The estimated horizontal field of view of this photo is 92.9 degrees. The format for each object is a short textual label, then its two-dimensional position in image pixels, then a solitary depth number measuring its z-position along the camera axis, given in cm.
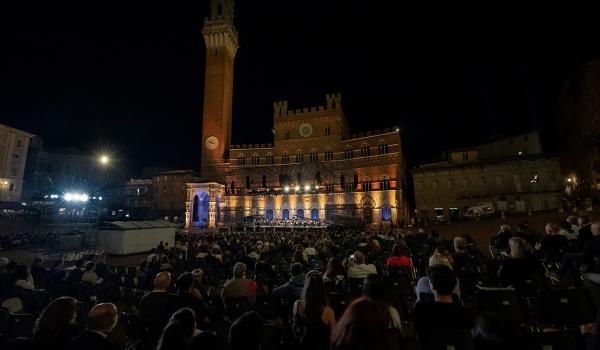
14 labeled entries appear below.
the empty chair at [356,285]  580
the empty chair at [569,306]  372
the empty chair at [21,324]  431
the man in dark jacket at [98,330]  297
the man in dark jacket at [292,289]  539
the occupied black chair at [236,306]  493
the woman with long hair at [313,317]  291
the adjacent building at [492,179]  3073
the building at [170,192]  5397
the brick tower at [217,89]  4412
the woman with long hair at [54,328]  292
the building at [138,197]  5738
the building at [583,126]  2367
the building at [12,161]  3606
